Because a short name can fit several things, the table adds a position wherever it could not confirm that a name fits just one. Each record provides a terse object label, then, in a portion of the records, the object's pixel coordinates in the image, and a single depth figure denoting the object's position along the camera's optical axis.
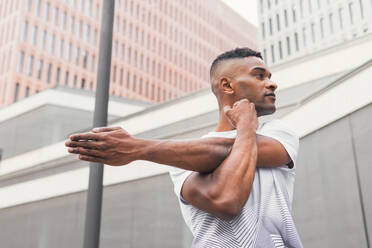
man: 1.74
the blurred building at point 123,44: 48.84
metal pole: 4.58
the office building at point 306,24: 42.09
